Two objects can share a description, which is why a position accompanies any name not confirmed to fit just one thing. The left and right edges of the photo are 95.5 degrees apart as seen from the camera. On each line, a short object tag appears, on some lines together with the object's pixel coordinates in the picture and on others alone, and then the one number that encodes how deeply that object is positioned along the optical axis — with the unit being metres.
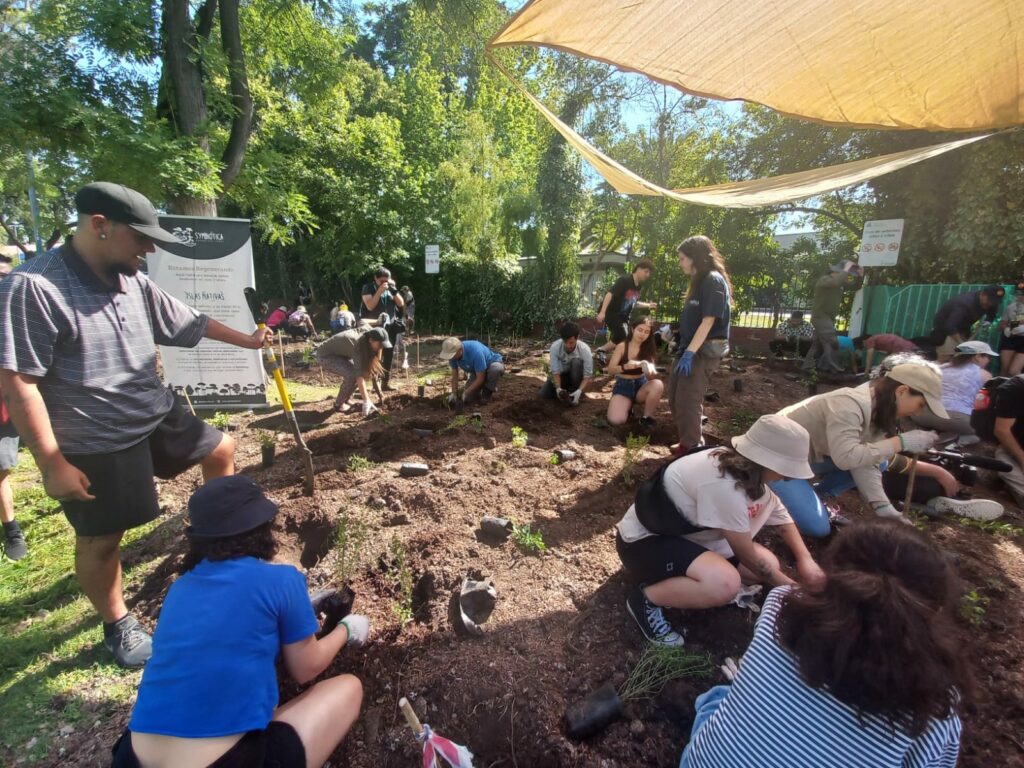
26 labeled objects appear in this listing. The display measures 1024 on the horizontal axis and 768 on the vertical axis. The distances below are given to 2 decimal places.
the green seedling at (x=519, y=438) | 4.34
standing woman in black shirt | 3.57
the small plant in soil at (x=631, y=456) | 3.57
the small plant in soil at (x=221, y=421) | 4.93
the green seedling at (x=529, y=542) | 2.78
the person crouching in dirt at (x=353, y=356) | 5.44
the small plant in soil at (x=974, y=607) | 2.21
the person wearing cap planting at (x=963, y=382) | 3.80
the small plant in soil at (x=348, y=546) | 2.50
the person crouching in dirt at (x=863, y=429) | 2.59
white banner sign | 4.83
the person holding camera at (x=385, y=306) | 6.57
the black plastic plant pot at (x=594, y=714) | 1.70
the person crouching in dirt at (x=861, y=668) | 1.05
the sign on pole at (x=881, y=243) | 7.38
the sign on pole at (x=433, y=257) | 10.36
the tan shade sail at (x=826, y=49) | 1.81
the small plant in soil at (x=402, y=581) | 2.29
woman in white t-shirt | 1.95
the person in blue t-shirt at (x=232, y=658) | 1.28
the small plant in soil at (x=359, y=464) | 3.81
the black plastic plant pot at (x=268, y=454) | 3.89
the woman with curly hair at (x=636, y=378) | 4.81
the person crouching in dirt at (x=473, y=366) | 5.56
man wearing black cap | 1.75
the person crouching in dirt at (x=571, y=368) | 5.55
